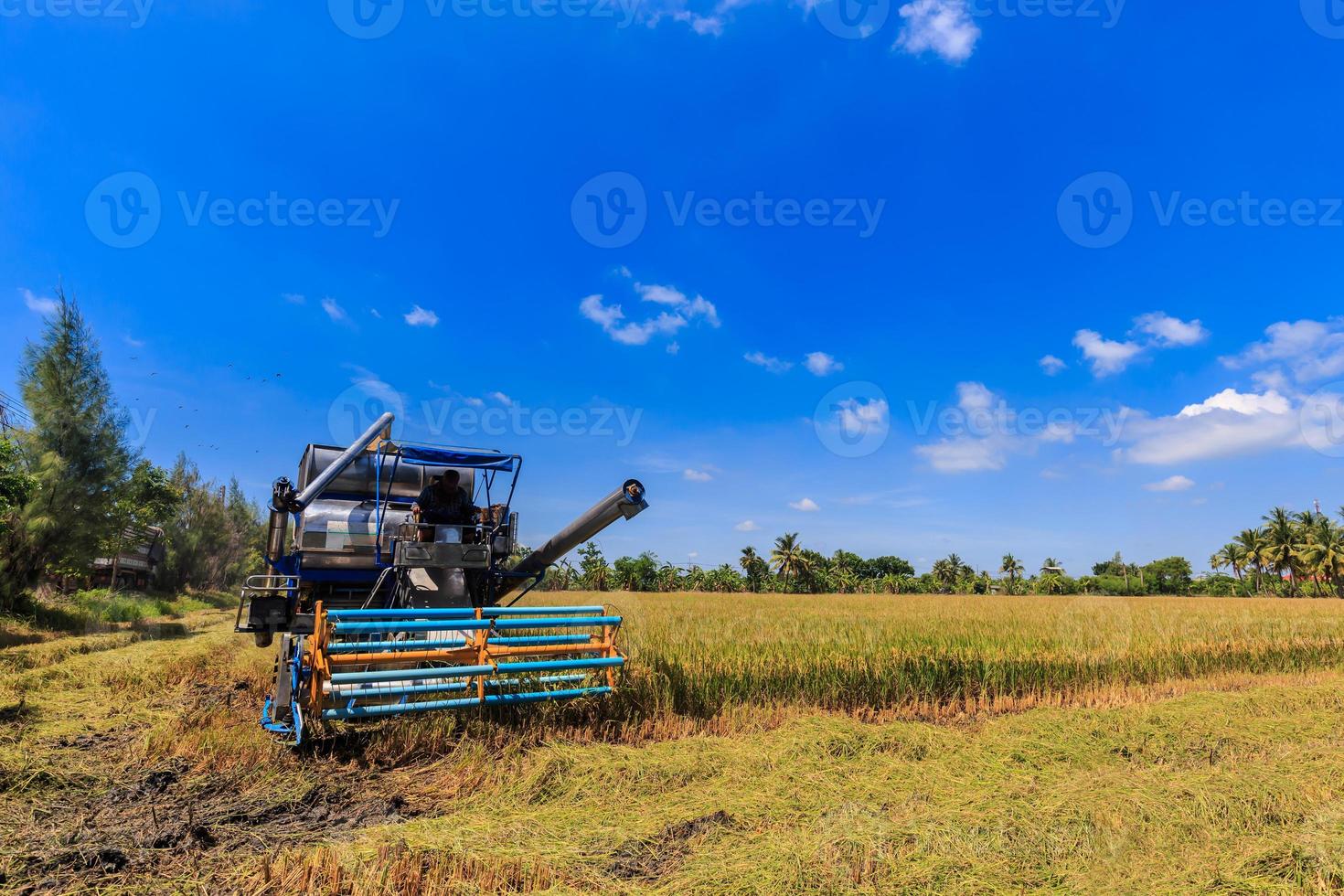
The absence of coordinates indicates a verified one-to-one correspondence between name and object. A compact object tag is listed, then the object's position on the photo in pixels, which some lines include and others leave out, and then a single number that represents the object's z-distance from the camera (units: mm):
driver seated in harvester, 8242
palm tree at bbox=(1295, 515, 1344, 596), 58938
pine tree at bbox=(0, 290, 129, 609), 15156
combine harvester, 5551
